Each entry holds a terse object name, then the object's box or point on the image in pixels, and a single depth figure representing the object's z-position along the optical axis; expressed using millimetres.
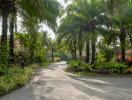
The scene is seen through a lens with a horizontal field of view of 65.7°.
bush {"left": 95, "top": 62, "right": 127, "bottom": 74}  9482
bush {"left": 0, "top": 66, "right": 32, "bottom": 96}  4698
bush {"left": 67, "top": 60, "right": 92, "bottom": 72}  10189
